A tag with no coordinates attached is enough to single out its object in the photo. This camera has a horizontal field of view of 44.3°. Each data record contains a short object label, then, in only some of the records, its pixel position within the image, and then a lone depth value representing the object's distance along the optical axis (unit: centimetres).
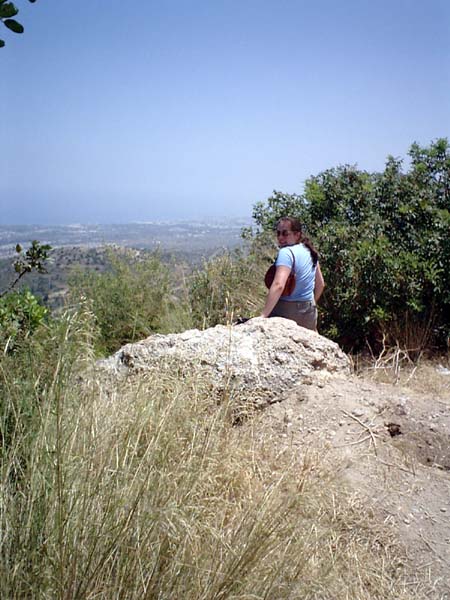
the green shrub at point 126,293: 714
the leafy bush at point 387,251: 660
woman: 515
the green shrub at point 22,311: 376
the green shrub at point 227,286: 705
